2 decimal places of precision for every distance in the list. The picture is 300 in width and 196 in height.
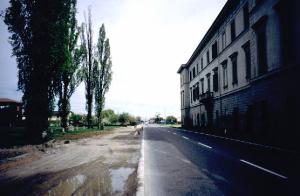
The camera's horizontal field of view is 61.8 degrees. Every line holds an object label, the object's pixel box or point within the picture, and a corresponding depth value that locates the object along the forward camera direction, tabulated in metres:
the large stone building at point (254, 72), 13.99
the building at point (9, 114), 34.84
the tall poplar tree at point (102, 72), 35.41
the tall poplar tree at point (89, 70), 32.31
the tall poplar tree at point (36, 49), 15.91
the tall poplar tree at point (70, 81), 23.47
